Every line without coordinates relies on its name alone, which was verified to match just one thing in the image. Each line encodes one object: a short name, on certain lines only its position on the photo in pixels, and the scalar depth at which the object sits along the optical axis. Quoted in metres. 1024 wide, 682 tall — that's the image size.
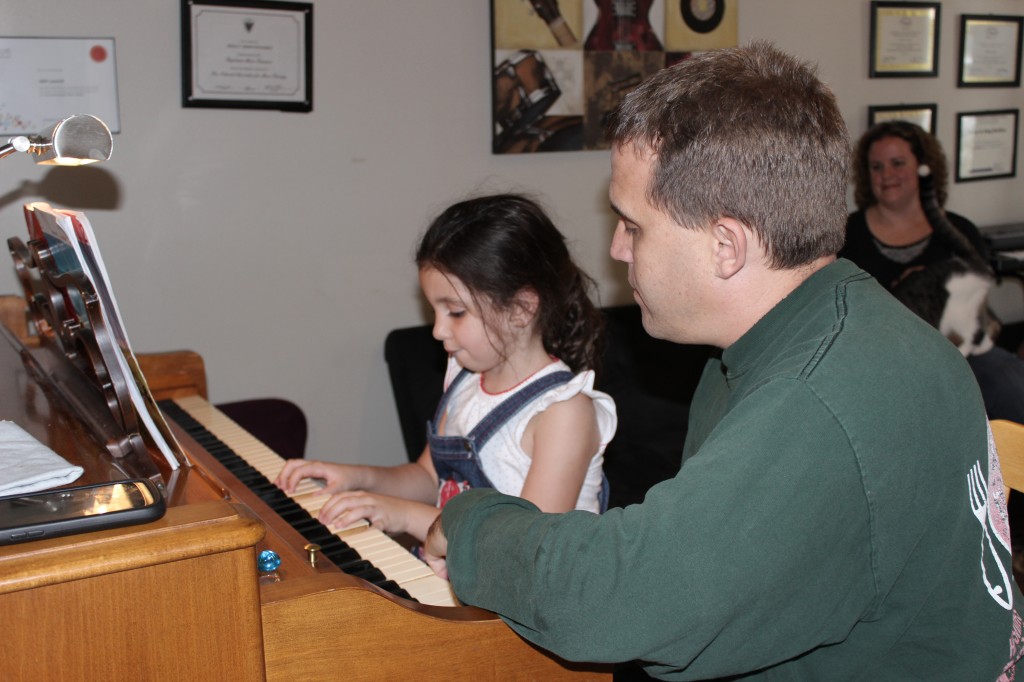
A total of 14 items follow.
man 0.84
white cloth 1.08
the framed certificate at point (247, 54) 2.72
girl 1.67
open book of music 1.26
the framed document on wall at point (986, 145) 4.30
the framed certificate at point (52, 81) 2.55
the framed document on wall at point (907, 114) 4.01
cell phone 0.92
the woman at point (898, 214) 3.60
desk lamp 1.29
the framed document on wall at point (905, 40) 3.97
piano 0.90
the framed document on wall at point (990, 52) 4.23
